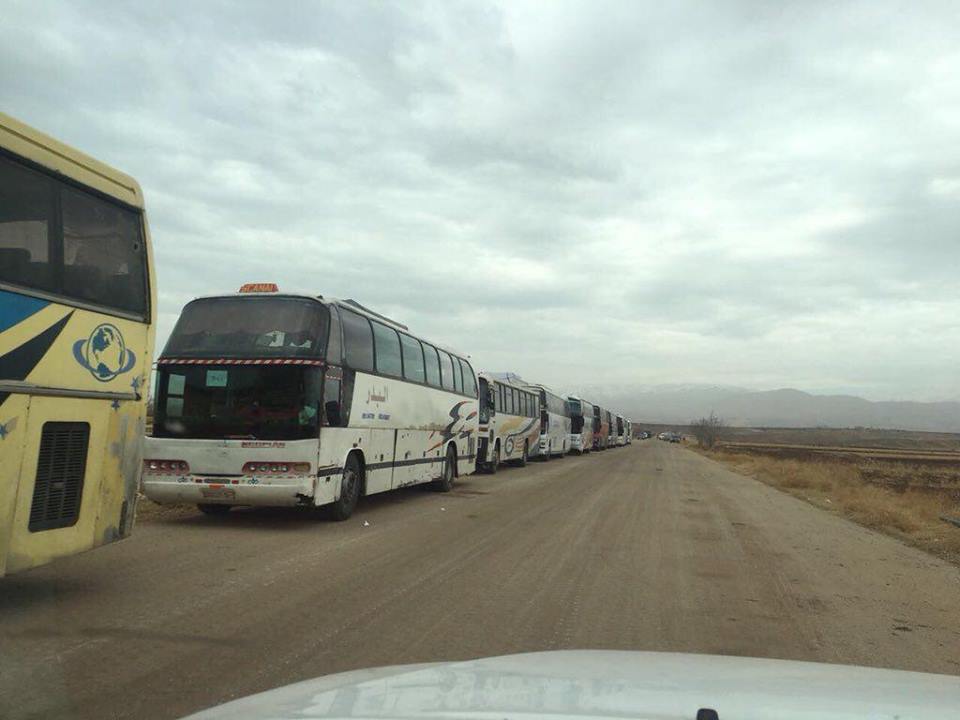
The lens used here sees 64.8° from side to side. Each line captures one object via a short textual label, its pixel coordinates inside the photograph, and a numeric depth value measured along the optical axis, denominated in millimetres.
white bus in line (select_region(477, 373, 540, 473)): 24672
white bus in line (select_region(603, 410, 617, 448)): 70000
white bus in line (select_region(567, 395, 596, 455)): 47091
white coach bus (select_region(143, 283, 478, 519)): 10195
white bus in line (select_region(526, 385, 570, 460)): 35719
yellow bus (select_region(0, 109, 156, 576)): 5293
